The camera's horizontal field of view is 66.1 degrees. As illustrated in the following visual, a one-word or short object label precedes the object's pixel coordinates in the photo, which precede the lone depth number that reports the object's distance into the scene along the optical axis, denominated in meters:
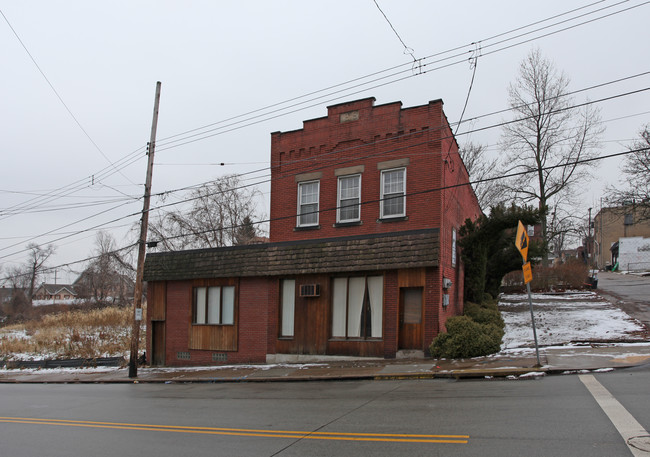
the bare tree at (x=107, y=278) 50.12
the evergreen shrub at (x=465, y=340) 14.84
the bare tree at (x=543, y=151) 38.06
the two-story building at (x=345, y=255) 16.59
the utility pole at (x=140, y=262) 18.97
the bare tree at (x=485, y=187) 41.20
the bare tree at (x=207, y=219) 38.72
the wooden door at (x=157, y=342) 22.58
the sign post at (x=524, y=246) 11.90
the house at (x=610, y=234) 70.75
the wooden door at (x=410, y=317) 16.33
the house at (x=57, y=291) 117.59
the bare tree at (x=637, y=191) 31.47
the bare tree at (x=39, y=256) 81.44
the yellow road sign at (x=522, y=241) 11.98
